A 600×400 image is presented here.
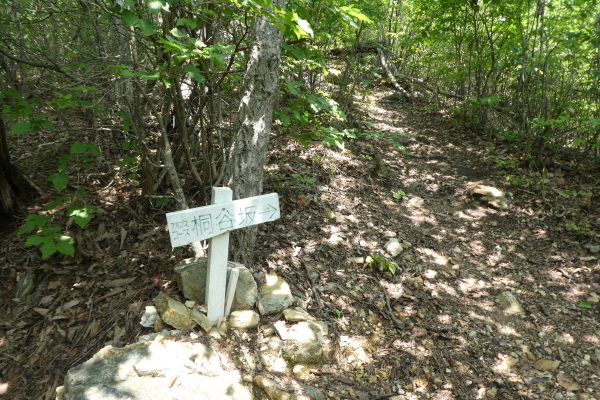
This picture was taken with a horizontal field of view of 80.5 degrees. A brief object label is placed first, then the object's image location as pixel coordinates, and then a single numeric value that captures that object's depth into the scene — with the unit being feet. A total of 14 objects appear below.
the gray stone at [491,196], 17.49
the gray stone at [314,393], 7.98
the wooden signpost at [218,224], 7.43
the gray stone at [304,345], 8.81
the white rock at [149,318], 8.70
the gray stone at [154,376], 6.53
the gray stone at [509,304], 11.84
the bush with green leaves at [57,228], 8.91
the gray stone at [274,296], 9.76
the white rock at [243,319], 9.12
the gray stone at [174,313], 8.44
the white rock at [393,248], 13.55
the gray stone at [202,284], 9.20
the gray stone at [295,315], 9.50
